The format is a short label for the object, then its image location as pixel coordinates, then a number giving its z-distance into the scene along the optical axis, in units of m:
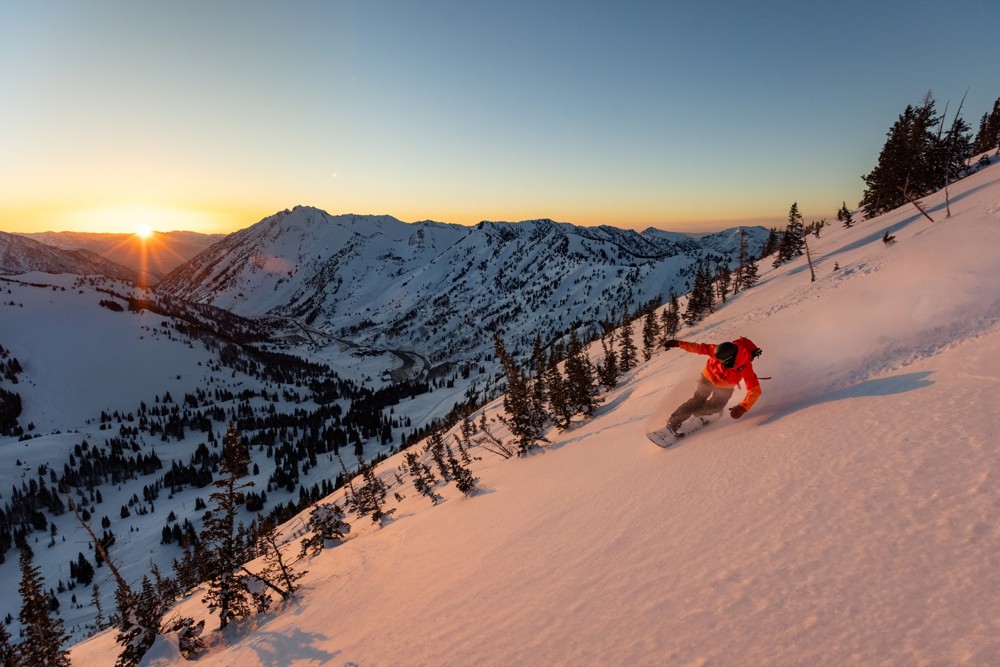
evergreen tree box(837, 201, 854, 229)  85.40
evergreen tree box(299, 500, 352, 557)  24.66
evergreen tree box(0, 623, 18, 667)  19.19
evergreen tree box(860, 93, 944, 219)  57.38
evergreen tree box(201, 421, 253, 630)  16.03
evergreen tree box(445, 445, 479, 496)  22.22
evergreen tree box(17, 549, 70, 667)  20.25
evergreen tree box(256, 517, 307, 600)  16.42
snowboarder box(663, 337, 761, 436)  10.80
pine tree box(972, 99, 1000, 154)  85.06
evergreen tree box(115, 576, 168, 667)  15.44
